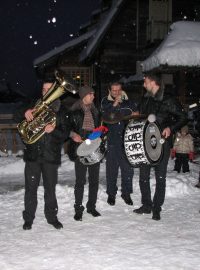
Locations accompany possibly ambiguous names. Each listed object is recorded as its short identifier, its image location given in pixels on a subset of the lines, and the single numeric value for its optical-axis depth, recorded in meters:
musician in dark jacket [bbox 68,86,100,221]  5.70
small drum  5.50
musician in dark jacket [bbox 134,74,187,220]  5.67
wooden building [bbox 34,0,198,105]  17.64
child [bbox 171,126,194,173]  9.60
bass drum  5.66
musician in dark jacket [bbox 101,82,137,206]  6.14
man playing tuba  5.21
